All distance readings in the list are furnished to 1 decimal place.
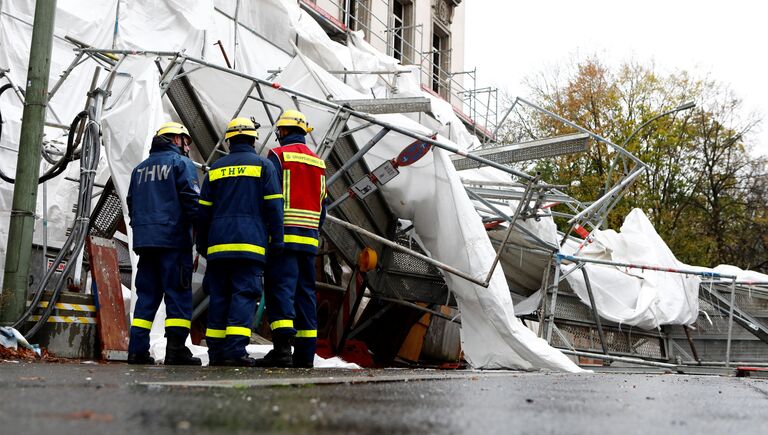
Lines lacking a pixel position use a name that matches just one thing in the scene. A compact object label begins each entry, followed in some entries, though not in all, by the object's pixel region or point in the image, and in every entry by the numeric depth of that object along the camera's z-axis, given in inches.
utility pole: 282.4
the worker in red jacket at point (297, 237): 272.1
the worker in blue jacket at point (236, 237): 257.0
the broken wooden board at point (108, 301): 293.1
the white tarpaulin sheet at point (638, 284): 500.1
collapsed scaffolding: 343.9
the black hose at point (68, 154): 313.7
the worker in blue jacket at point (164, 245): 261.1
